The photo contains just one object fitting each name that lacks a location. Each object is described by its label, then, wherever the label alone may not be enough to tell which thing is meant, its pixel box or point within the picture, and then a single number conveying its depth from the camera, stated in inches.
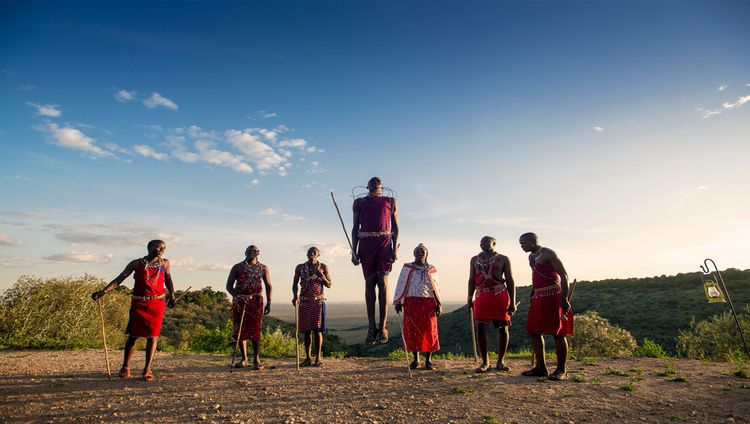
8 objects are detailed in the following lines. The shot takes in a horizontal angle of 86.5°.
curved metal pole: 366.1
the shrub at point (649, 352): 417.4
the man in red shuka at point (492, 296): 313.3
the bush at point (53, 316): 522.3
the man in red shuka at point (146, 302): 282.4
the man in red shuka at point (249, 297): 337.1
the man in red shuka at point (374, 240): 304.0
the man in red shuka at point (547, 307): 286.4
